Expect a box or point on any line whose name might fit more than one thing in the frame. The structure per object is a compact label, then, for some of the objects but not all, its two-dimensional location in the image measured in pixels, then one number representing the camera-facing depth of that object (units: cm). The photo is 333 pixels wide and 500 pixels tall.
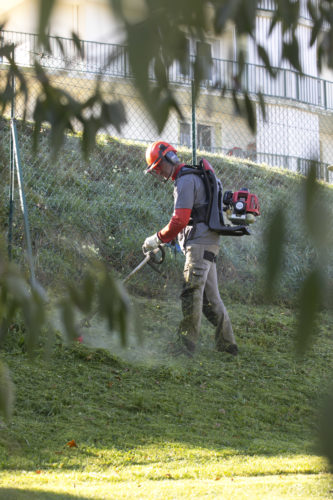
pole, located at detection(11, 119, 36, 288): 1318
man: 1261
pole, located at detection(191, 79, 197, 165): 1566
